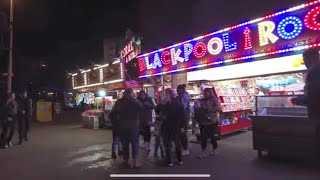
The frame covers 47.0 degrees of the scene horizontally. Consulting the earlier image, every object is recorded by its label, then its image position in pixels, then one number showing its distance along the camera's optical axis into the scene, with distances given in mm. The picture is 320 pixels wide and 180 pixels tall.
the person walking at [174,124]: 8641
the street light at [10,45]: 18641
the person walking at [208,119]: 9586
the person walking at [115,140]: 9481
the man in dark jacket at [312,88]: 3369
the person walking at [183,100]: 9133
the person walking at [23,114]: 13406
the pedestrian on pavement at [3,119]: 12198
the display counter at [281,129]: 8172
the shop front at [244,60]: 10453
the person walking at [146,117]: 10730
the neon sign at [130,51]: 20198
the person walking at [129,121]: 8516
